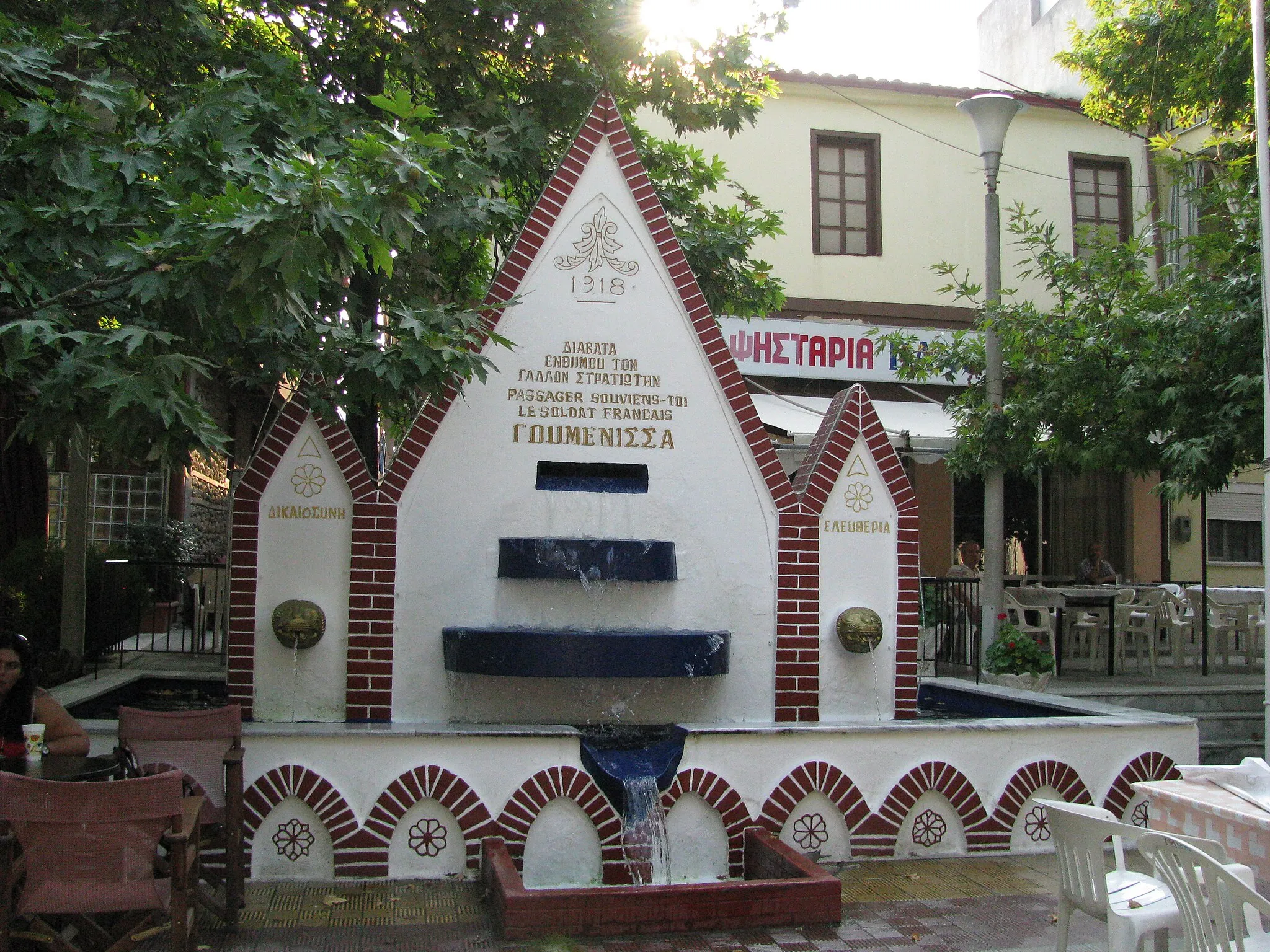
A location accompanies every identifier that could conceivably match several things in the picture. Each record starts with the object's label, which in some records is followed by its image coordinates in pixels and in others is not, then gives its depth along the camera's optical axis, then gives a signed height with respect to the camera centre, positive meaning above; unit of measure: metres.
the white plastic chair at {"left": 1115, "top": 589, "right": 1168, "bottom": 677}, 12.51 -0.57
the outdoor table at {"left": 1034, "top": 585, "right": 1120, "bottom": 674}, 12.27 -0.36
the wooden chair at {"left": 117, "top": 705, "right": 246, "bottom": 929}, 5.43 -0.96
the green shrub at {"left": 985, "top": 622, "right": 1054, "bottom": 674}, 10.65 -0.81
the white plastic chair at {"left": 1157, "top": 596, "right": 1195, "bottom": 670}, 13.01 -0.64
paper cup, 5.18 -0.81
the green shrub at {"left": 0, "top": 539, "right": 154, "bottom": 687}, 9.99 -0.31
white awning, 13.02 +1.80
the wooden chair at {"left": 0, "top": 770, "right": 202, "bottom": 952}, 4.07 -1.07
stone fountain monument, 6.38 -0.39
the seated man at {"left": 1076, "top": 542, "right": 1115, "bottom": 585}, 15.52 -0.01
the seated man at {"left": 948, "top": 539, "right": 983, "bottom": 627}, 11.84 -0.05
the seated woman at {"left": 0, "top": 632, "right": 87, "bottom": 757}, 5.46 -0.71
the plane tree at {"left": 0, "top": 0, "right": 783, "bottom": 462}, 5.15 +2.11
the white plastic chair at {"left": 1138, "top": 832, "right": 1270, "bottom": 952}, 3.67 -1.08
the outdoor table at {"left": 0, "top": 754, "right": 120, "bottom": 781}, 4.92 -0.92
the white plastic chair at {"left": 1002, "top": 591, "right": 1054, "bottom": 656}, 12.41 -0.55
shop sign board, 16.08 +3.10
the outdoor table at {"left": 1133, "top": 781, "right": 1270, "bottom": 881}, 4.52 -1.03
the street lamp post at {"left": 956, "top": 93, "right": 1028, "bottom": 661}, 11.06 +2.31
